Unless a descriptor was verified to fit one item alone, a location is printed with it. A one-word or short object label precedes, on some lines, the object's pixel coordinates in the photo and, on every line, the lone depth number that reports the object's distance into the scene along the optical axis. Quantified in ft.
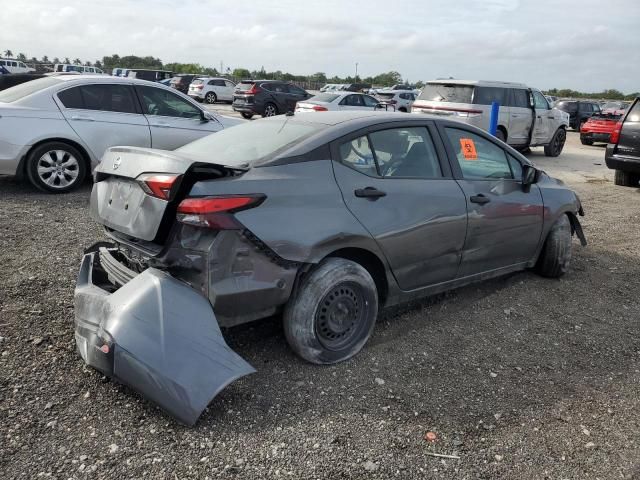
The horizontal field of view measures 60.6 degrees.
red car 63.41
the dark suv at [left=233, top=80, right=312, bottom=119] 73.97
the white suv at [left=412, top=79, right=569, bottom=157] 42.34
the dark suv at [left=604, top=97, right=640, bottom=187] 31.94
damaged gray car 9.27
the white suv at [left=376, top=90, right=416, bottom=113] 82.23
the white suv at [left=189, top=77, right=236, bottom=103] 101.86
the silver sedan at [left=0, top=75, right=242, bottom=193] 23.16
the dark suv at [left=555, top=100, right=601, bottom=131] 89.40
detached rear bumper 8.79
